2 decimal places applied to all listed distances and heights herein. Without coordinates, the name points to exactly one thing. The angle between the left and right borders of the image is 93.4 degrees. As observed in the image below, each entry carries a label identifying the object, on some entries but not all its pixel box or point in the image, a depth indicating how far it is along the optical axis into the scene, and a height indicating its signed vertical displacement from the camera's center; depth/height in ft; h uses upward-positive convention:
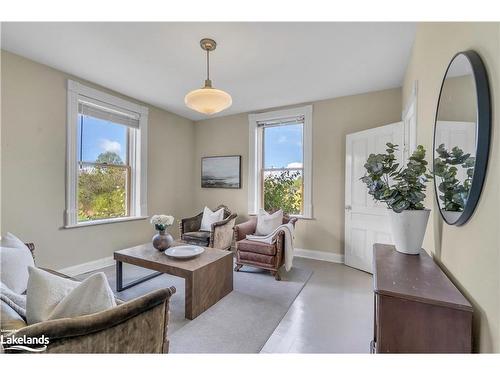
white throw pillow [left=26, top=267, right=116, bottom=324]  3.07 -1.50
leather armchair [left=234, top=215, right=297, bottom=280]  9.76 -2.78
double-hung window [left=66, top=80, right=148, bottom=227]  9.95 +1.42
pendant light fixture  7.06 +2.73
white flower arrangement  8.63 -1.26
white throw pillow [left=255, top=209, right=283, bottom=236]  11.30 -1.68
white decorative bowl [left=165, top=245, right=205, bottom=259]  7.76 -2.21
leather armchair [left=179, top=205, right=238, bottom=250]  11.52 -2.39
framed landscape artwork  14.76 +1.05
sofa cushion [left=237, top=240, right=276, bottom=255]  9.77 -2.53
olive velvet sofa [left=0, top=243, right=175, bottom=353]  2.73 -1.83
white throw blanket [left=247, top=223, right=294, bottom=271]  9.90 -2.29
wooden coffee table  6.89 -2.59
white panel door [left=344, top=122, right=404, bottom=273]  9.97 -0.75
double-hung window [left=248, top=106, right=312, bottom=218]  12.87 +1.57
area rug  5.74 -3.77
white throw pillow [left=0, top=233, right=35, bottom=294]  4.87 -1.68
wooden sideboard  3.00 -1.69
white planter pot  4.62 -0.80
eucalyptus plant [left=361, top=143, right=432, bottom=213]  4.66 +0.14
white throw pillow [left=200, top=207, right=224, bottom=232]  13.17 -1.69
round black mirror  2.97 +0.78
